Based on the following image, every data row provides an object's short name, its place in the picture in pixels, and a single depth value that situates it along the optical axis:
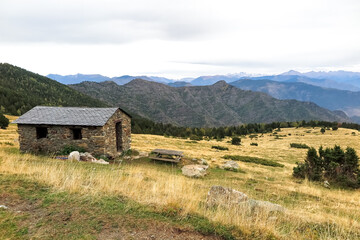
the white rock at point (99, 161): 15.02
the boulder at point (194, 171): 14.95
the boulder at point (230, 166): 19.16
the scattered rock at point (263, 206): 5.56
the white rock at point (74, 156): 14.27
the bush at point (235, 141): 45.30
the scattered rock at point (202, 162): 19.84
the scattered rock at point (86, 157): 15.19
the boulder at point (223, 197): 6.09
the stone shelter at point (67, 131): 17.05
